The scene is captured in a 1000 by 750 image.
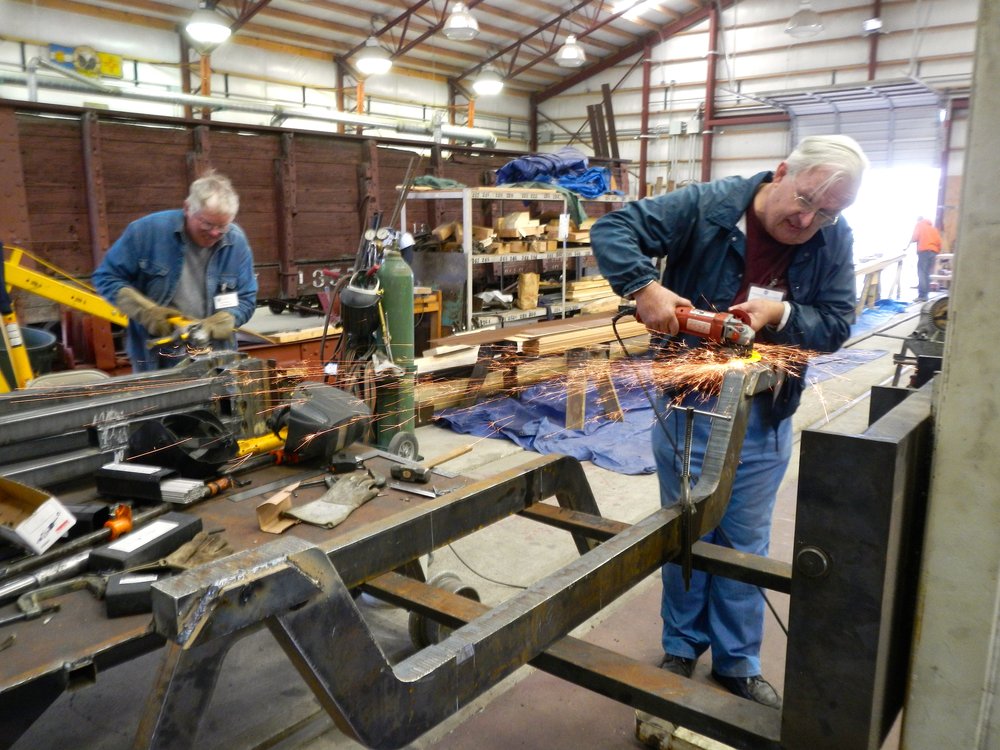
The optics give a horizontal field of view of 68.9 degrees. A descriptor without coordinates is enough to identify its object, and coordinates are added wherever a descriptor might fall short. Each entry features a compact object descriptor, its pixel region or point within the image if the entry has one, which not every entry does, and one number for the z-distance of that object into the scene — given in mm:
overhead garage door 13758
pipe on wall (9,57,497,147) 8727
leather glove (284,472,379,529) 2139
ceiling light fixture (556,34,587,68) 12719
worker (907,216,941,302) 12633
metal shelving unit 7117
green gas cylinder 4285
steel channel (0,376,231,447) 2076
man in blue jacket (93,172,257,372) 3396
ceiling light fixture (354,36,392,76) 11453
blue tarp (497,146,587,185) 8523
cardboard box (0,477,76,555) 1729
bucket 5039
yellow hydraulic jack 4379
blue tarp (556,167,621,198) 8781
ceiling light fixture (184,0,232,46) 9195
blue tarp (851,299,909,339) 11055
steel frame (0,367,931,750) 944
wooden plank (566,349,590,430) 5730
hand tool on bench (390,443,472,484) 2477
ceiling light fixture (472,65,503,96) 13828
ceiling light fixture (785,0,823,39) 11539
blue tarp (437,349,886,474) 5184
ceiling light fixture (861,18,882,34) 14102
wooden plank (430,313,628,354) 6080
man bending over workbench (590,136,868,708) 2217
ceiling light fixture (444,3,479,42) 10195
